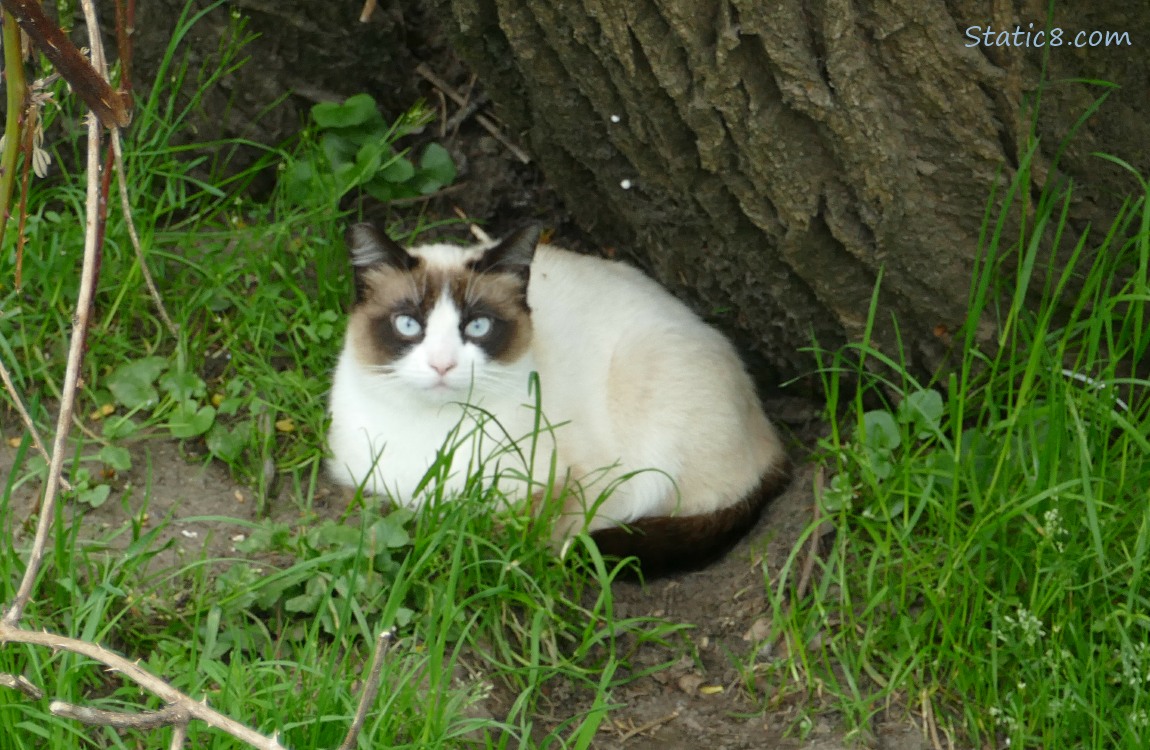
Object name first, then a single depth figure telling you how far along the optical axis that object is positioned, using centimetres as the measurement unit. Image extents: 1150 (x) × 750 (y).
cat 291
